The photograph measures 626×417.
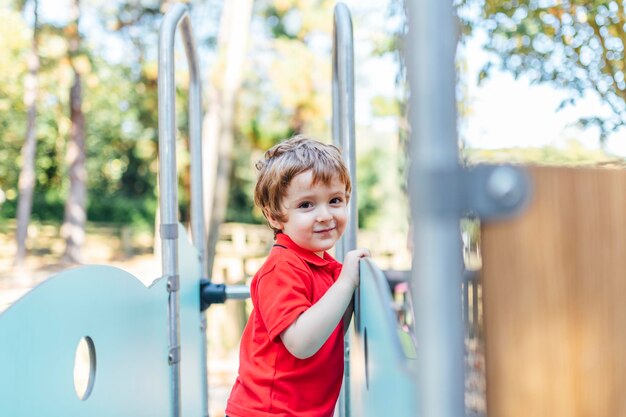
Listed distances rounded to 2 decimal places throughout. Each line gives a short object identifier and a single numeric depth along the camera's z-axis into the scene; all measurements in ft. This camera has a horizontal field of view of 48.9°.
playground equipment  1.74
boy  4.41
